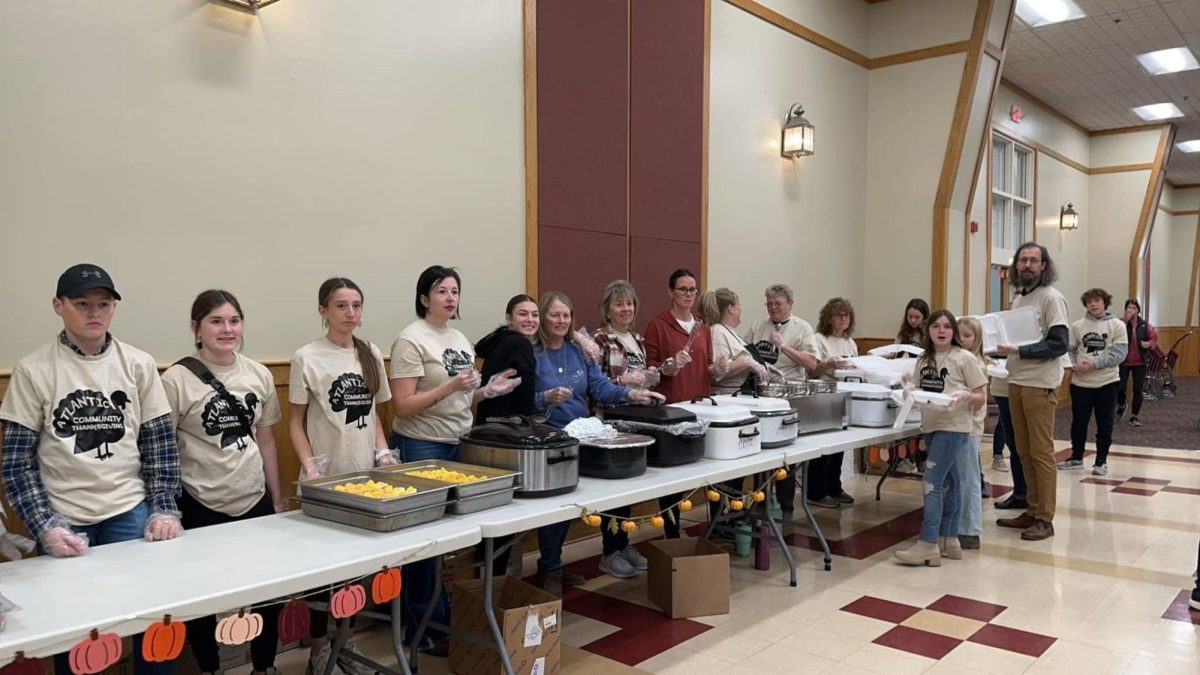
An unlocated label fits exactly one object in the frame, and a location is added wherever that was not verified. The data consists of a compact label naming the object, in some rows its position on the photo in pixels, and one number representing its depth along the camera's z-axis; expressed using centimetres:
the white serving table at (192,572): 165
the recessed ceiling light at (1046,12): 755
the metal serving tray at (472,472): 245
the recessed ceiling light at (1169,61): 892
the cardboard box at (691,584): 345
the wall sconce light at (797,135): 629
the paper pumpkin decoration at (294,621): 211
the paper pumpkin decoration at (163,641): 167
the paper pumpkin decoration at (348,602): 199
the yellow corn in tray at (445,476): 253
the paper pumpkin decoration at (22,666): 154
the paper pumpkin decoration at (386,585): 204
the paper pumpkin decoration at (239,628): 179
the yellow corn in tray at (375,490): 231
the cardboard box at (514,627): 269
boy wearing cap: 205
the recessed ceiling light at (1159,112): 1120
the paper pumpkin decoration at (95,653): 158
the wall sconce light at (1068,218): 1177
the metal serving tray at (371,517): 225
